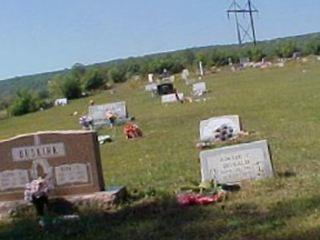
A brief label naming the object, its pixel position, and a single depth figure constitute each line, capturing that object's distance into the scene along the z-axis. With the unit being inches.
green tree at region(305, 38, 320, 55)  3169.3
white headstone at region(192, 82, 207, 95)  1304.1
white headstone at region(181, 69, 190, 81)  2063.2
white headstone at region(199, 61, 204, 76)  2461.9
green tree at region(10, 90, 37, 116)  1893.5
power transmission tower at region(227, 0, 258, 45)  3486.0
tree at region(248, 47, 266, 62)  3019.2
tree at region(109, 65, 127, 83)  2674.7
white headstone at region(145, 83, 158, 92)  1537.3
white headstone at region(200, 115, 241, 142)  538.6
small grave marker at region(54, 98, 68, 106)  1908.6
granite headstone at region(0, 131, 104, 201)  310.7
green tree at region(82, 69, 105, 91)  2418.8
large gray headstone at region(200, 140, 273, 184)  321.1
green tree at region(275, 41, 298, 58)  3122.5
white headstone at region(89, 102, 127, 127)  878.4
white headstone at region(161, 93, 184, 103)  1183.4
